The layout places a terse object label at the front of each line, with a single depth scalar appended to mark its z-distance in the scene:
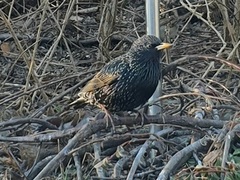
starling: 3.01
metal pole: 3.20
